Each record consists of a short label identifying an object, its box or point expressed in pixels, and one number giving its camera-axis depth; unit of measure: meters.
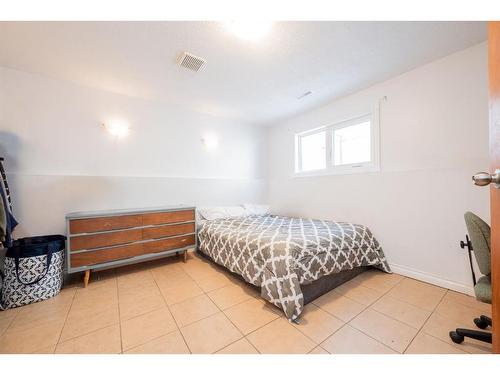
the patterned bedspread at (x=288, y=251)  1.59
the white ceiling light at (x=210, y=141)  3.39
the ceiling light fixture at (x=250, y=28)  1.54
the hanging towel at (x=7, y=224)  1.65
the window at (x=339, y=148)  2.59
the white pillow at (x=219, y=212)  3.08
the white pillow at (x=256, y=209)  3.53
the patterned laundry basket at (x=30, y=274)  1.73
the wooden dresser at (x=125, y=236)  2.01
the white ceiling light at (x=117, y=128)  2.60
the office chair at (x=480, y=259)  1.10
